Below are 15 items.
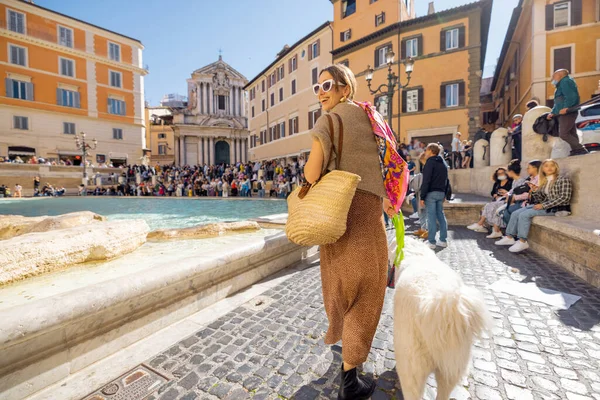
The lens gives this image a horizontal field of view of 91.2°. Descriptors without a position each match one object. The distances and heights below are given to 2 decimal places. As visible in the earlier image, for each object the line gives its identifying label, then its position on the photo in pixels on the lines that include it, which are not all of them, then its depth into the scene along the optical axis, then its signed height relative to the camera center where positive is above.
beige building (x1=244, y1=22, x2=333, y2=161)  28.47 +9.94
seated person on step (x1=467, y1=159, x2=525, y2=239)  6.39 -0.38
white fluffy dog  1.38 -0.69
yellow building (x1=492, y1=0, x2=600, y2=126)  17.03 +8.26
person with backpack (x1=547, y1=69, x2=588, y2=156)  6.35 +1.70
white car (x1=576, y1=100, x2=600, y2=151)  5.57 +1.08
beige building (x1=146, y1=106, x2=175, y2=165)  57.31 +9.93
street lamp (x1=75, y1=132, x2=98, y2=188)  27.62 +4.36
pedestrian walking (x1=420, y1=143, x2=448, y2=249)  5.45 -0.09
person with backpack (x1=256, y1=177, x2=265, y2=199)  21.93 -0.04
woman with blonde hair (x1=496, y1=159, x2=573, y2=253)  5.05 -0.34
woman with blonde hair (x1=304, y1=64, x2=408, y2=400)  1.66 -0.20
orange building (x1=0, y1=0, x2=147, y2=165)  29.59 +11.44
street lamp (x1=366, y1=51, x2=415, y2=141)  12.18 +4.84
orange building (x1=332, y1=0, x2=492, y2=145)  20.33 +9.05
